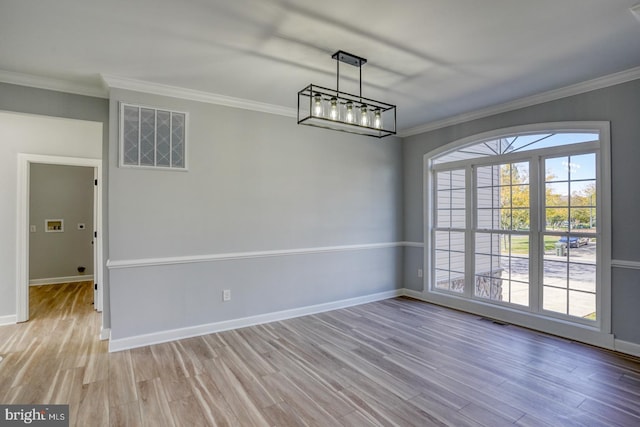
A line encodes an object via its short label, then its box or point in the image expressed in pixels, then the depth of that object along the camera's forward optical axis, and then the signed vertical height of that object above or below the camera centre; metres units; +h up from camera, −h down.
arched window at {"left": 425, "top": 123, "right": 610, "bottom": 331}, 3.51 -0.11
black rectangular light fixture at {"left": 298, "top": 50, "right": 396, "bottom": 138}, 2.77 +0.92
